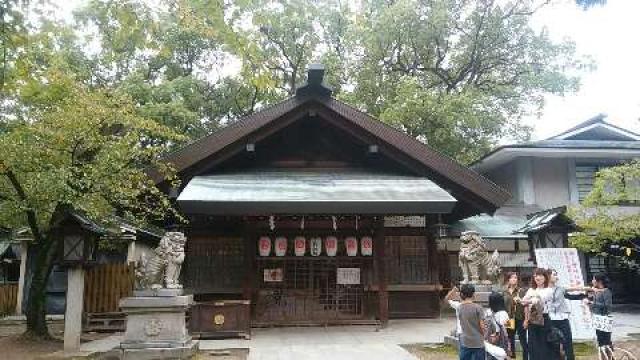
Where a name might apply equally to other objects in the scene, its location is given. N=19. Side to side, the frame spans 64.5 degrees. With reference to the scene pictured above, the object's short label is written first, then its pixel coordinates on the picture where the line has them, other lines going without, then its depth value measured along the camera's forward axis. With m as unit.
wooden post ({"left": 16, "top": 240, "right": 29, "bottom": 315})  19.67
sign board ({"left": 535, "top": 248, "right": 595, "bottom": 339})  10.36
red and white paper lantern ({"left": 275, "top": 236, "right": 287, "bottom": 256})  13.67
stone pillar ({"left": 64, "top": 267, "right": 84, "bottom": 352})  11.04
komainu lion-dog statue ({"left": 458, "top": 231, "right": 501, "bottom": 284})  10.95
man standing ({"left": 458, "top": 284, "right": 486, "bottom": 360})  6.55
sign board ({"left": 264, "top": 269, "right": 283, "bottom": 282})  13.79
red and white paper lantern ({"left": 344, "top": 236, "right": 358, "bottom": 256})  13.80
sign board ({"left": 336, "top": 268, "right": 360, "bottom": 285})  13.97
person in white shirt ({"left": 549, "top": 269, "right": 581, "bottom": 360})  7.61
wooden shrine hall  13.48
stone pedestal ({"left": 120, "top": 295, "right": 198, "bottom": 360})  9.95
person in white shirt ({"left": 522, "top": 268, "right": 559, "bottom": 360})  7.46
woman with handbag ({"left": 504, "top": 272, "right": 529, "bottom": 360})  8.38
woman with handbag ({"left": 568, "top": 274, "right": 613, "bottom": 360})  8.17
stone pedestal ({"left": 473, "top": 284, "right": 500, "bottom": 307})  10.45
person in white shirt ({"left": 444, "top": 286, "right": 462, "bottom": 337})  7.30
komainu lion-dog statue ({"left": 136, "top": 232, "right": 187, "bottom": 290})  10.33
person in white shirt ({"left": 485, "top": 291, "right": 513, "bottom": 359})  6.75
